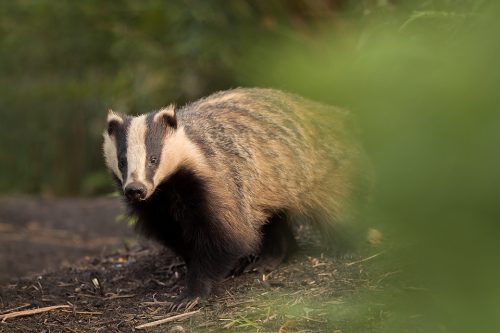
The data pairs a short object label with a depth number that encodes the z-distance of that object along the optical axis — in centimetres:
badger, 1050
